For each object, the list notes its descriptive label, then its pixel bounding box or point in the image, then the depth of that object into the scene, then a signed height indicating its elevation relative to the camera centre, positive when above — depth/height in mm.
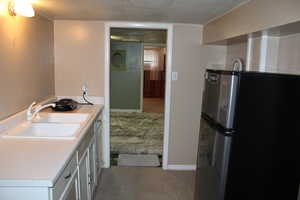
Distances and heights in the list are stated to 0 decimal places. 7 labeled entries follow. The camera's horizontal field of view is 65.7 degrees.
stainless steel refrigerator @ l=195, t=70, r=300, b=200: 1585 -449
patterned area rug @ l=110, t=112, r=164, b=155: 4051 -1367
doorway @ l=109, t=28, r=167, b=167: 3957 -1022
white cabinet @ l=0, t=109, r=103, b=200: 1190 -750
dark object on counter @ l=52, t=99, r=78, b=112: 2643 -453
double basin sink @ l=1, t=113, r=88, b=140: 1797 -552
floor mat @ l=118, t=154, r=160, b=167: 3510 -1425
